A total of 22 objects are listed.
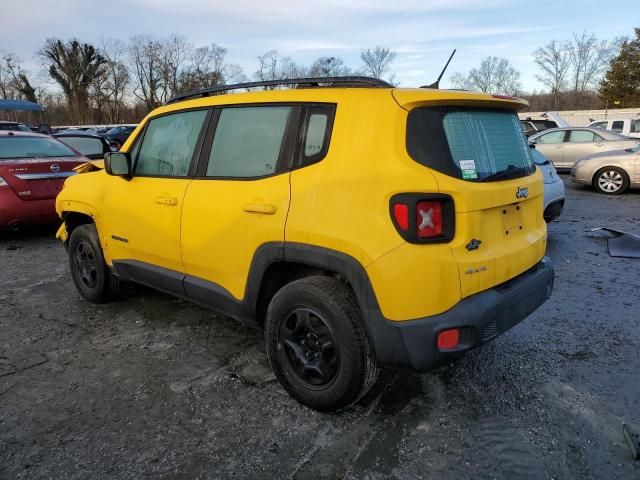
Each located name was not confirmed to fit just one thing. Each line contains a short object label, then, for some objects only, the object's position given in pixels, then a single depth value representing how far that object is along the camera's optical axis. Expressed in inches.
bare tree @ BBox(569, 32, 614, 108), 2588.6
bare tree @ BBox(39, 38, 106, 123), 2283.5
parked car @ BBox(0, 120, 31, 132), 754.9
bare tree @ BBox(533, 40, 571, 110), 2640.3
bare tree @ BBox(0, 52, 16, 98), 2546.8
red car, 260.7
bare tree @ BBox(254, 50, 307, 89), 2416.1
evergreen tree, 2102.6
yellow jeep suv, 91.1
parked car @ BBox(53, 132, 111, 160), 387.5
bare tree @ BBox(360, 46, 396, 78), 2640.3
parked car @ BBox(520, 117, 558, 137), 685.3
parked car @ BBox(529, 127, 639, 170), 529.3
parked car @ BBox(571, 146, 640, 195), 428.5
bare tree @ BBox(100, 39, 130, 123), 2431.1
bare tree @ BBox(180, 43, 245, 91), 2293.3
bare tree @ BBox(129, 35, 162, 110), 2469.2
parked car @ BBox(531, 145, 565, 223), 269.0
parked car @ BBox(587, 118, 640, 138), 718.5
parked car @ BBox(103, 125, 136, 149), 1030.3
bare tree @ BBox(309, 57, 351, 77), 2284.3
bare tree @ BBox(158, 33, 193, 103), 2459.4
